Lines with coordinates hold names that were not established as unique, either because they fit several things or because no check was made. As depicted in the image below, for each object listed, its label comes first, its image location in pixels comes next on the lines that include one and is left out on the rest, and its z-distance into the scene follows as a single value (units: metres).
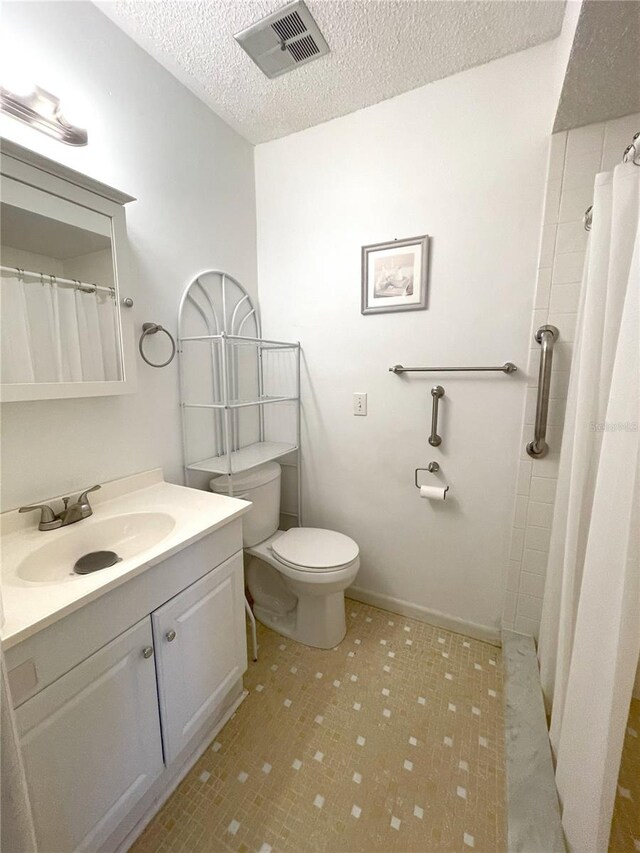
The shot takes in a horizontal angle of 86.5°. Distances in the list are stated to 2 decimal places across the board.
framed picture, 1.55
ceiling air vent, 1.17
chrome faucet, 1.06
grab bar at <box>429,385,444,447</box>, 1.55
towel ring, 1.37
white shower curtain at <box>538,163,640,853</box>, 0.72
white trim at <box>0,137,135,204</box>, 0.90
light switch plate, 1.77
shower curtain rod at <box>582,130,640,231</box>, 0.76
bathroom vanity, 0.72
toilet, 1.54
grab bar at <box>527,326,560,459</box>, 1.29
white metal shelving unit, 1.58
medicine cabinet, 0.97
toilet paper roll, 1.57
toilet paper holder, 1.62
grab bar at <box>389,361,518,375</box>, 1.43
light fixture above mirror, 0.95
